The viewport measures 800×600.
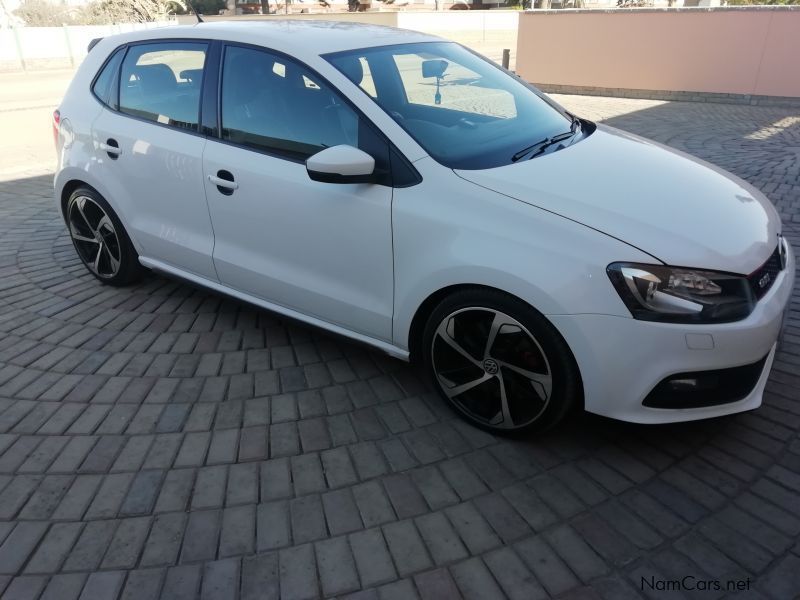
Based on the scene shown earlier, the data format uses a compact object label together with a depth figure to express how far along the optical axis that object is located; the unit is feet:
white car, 7.79
